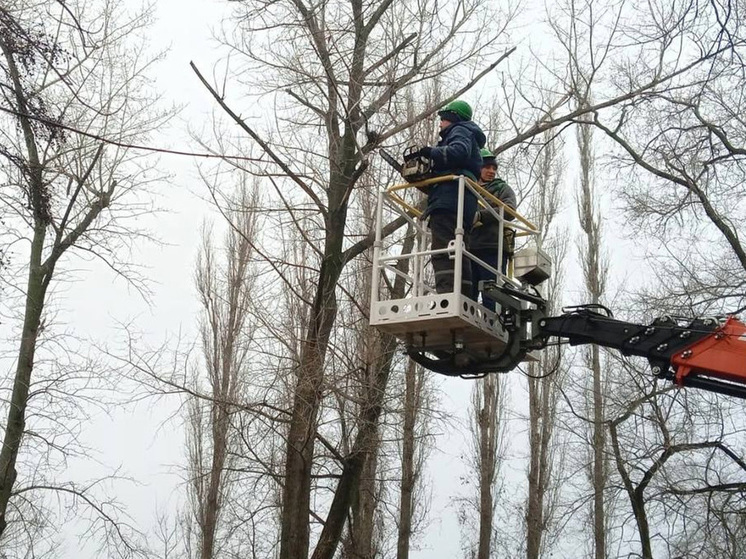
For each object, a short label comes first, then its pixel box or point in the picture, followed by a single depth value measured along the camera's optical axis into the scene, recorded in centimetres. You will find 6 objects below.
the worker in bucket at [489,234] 822
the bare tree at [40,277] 1407
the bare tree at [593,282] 2424
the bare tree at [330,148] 948
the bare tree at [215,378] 2317
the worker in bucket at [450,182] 746
